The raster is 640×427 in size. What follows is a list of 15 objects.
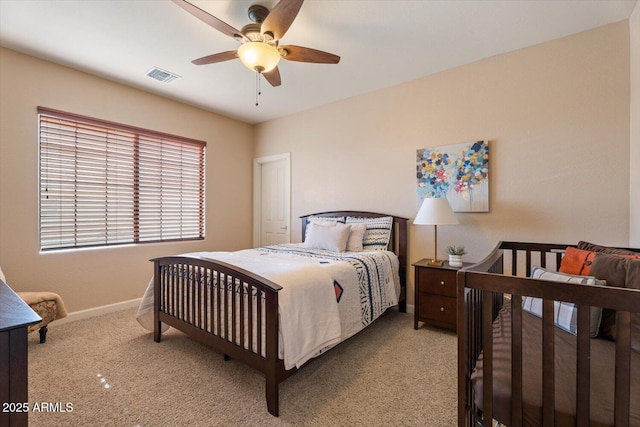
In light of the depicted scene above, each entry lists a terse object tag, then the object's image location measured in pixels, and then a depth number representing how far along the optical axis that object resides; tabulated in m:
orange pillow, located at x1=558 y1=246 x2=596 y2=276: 1.68
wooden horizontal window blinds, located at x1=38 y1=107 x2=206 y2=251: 2.89
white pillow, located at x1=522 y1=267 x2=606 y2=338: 1.33
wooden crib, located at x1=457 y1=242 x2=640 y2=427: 0.87
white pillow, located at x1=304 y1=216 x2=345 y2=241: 3.53
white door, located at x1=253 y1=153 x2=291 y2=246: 4.45
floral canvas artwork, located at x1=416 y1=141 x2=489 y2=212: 2.78
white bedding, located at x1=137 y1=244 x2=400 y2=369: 1.73
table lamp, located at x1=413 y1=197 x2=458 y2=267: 2.58
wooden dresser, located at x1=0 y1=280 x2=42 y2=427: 0.84
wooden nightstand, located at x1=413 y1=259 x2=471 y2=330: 2.58
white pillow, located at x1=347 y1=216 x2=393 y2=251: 3.18
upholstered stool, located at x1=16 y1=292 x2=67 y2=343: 2.38
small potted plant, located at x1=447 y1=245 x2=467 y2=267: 2.67
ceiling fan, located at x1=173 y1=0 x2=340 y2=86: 1.72
